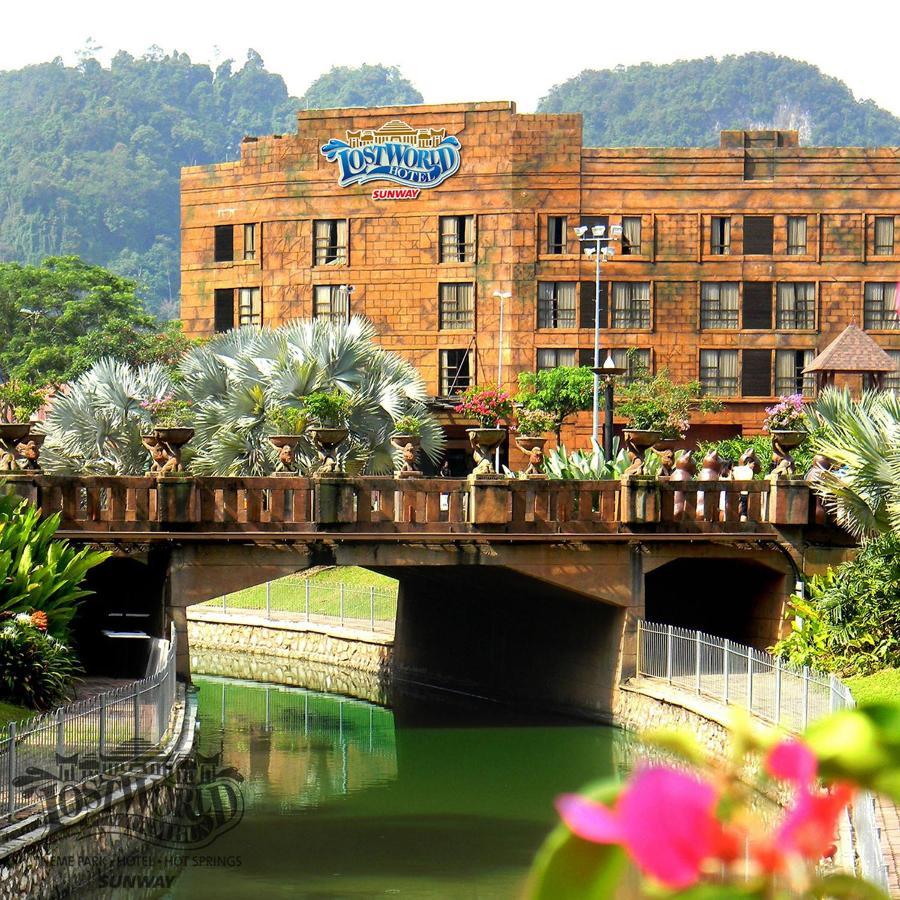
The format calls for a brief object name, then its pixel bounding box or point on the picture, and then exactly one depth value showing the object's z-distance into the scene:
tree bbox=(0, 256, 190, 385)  81.75
